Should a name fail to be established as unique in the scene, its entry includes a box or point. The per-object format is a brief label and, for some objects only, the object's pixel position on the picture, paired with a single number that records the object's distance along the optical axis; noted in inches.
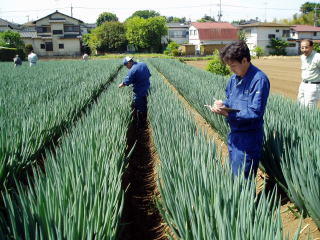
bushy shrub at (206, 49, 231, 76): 588.4
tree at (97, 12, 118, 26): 3914.9
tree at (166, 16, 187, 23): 4879.9
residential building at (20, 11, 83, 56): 2118.6
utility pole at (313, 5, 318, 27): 2908.5
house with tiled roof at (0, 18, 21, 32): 2306.7
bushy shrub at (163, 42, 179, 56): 1862.8
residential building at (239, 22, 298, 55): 2202.3
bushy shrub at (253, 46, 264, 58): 1794.0
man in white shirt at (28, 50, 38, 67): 818.8
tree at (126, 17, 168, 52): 2176.4
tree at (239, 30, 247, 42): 2019.2
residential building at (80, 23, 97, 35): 3164.6
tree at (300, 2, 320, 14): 3897.4
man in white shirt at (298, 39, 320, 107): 211.6
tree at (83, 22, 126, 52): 2167.8
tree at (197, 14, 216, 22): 4642.2
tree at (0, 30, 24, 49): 1653.5
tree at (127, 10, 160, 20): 4628.4
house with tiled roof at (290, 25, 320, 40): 2342.5
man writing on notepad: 106.0
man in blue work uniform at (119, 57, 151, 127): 259.6
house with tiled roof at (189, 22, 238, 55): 2388.8
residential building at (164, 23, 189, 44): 2992.1
